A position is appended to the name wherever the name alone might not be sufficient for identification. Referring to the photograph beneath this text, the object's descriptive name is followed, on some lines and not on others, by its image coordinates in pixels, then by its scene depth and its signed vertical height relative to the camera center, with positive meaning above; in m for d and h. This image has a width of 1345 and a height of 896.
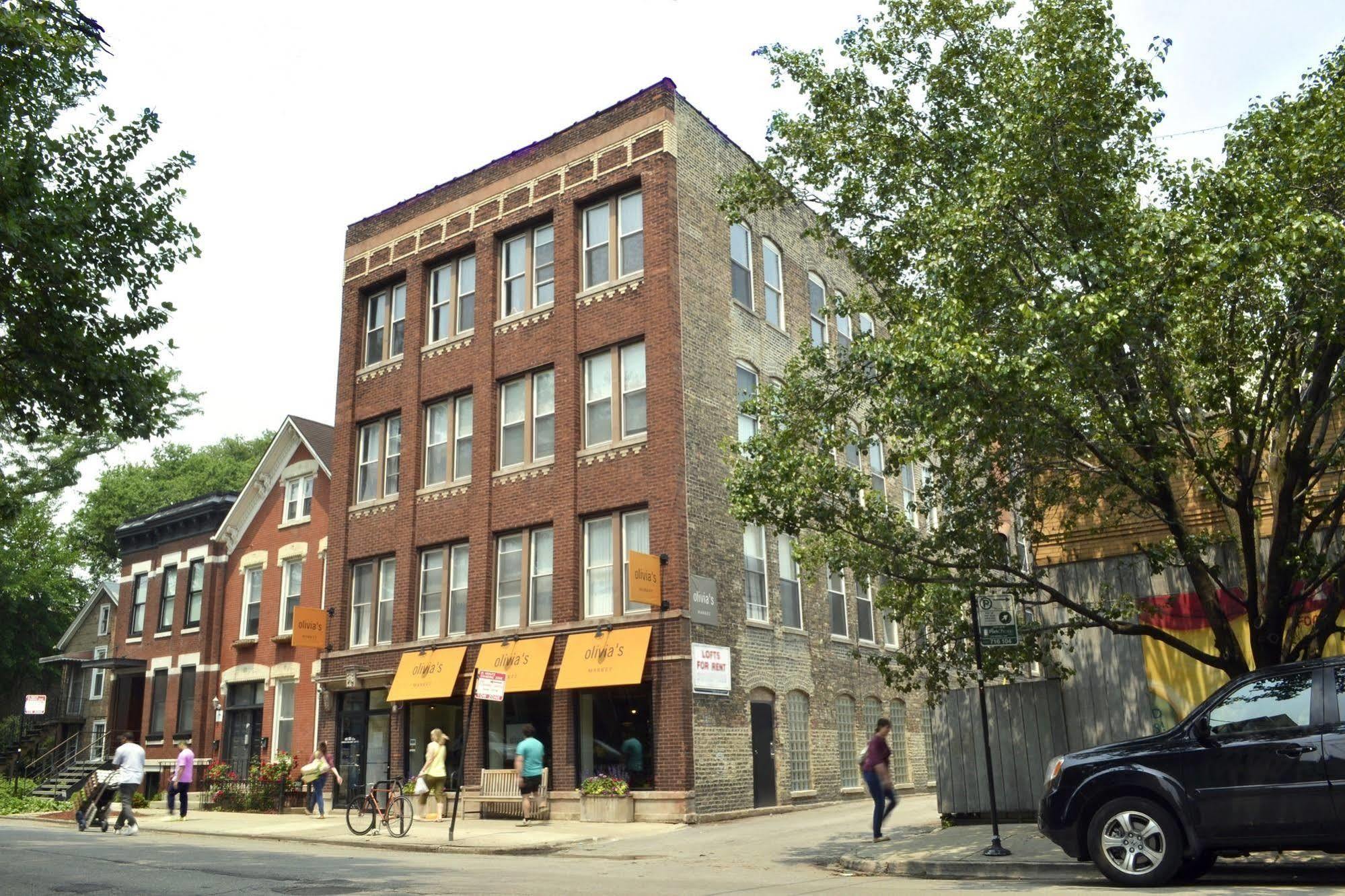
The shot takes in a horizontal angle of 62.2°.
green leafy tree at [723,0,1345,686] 11.16 +4.08
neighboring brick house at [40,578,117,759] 41.62 +2.75
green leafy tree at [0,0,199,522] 13.38 +6.13
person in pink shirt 24.92 -0.69
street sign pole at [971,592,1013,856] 12.64 -0.58
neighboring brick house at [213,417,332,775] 30.22 +4.12
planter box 20.97 -1.41
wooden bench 22.59 -1.18
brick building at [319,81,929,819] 22.33 +5.27
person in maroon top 15.52 -0.65
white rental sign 21.44 +1.14
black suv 9.18 -0.56
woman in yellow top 20.81 -0.38
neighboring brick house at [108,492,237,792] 33.25 +3.48
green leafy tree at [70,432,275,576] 57.72 +12.79
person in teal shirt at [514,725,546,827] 20.73 -0.56
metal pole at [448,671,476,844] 20.81 +0.22
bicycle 19.88 -1.29
